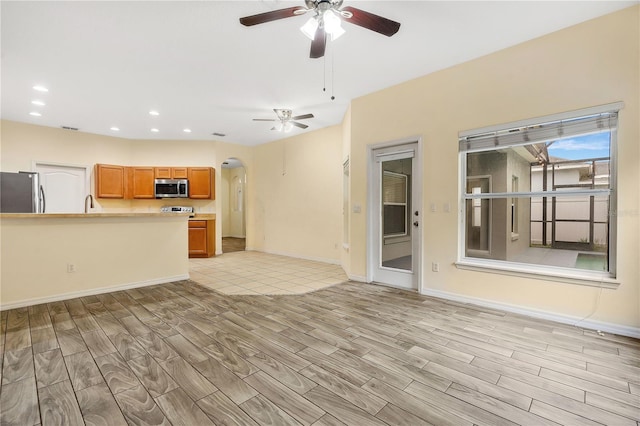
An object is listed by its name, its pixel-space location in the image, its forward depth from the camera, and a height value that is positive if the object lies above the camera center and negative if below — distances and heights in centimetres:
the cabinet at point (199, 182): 691 +66
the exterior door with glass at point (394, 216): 393 -12
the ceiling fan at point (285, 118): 497 +164
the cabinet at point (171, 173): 681 +88
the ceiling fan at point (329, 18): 207 +145
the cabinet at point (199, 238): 664 -72
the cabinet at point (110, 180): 634 +66
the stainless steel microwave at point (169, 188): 674 +50
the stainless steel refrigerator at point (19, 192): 402 +24
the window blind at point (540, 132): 264 +80
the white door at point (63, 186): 593 +50
